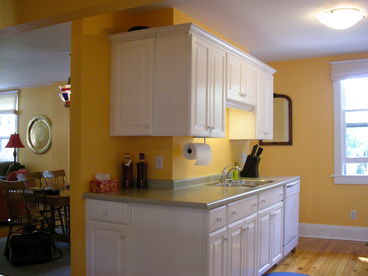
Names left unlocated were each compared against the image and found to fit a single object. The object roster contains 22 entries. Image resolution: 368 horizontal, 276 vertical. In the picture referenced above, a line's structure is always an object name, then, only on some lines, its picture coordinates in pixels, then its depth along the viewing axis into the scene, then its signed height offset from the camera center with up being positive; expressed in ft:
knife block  15.44 -0.66
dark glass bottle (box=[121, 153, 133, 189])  11.20 -0.72
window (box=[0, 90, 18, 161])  27.12 +2.02
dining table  13.52 -1.75
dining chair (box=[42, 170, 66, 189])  18.49 -1.43
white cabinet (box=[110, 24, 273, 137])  10.39 +1.80
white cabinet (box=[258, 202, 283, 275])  11.82 -2.73
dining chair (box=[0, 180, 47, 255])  14.19 -2.05
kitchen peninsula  8.84 -1.98
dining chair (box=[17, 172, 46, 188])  17.67 -1.38
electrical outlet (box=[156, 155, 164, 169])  11.54 -0.37
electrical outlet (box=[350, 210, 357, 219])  17.25 -2.78
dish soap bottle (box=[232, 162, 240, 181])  14.47 -0.87
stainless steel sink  13.37 -1.16
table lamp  24.50 +0.36
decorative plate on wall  25.32 +0.90
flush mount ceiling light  11.78 +3.97
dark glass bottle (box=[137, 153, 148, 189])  11.35 -0.73
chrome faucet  14.08 -0.79
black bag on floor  13.43 -3.40
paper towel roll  11.32 -0.09
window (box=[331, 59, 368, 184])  17.24 +1.17
